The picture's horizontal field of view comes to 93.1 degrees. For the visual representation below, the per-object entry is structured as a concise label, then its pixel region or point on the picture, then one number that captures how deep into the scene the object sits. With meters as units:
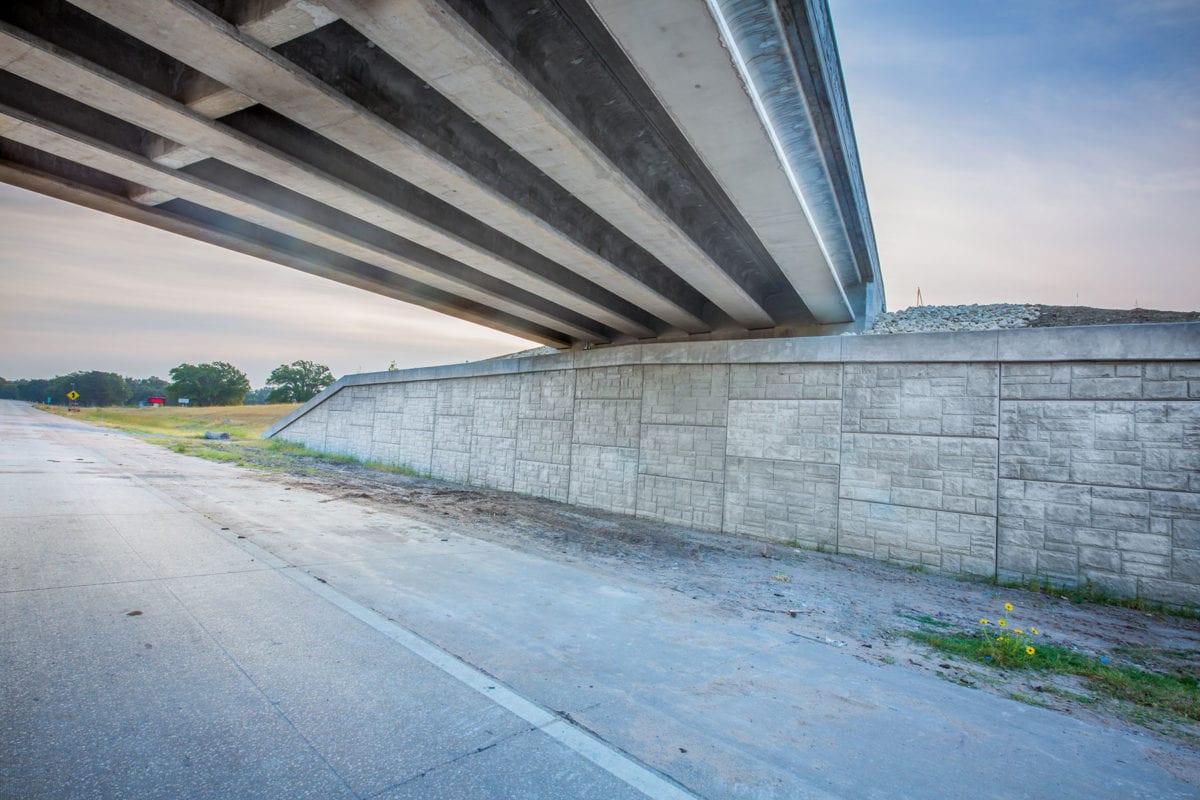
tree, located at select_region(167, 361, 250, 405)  95.38
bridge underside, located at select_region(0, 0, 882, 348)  4.69
